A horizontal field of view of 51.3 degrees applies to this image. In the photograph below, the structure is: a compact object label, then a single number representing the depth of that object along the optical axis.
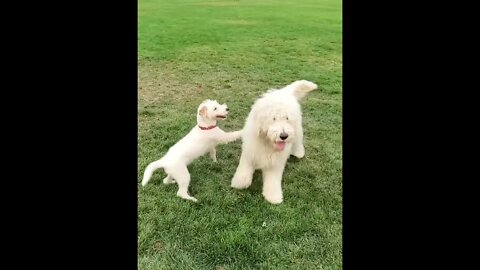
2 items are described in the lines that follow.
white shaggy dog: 2.57
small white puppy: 2.61
